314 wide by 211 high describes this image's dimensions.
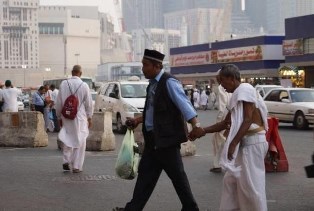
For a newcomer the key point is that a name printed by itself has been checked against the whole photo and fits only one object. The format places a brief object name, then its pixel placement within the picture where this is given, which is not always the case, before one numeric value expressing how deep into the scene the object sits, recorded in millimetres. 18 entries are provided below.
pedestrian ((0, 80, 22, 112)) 20547
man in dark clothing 6707
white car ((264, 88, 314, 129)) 22561
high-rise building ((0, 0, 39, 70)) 184875
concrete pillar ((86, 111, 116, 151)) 15289
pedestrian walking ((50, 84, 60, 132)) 22875
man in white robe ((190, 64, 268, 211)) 6551
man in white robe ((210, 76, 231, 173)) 11164
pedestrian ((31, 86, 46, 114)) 22755
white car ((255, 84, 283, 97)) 30062
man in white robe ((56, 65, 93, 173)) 11047
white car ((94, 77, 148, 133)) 21031
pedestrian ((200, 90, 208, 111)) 47281
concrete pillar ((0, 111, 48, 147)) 16344
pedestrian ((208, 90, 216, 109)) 48688
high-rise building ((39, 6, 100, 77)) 187000
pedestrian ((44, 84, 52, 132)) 22719
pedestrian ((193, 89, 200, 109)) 47156
